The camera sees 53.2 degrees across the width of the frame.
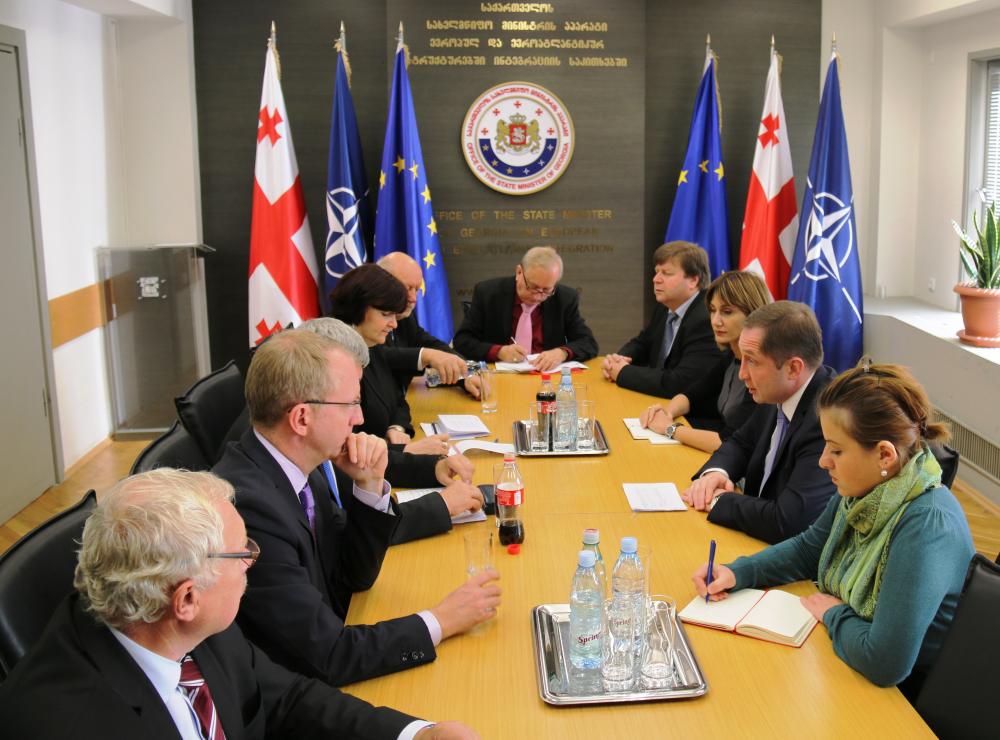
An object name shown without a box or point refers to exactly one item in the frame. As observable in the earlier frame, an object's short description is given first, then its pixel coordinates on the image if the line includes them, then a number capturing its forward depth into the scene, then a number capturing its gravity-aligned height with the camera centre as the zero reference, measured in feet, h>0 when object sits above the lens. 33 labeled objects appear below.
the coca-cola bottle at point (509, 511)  9.00 -2.79
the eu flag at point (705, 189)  20.76 +0.16
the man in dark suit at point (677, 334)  14.62 -2.07
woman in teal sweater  6.59 -2.38
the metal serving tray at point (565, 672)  6.47 -3.17
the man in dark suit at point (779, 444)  9.04 -2.39
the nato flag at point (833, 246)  20.04 -1.02
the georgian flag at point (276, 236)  20.38 -0.64
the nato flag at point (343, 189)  20.34 +0.28
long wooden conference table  6.23 -3.19
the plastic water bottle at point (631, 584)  6.95 -2.70
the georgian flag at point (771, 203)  20.67 -0.16
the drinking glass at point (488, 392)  13.84 -2.66
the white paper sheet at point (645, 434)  12.36 -2.94
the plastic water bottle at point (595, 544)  7.09 -2.45
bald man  14.62 -2.25
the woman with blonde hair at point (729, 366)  12.16 -2.22
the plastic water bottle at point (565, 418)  12.14 -2.67
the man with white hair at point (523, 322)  17.20 -2.14
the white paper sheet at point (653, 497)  9.93 -3.02
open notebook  7.22 -3.09
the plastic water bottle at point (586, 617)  6.81 -2.89
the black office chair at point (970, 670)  6.36 -3.07
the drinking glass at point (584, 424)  12.23 -2.79
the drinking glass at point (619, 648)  6.71 -3.05
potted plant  16.84 -1.72
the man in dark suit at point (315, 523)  6.94 -2.53
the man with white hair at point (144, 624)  4.67 -2.08
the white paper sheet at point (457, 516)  9.62 -2.98
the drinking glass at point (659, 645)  6.70 -3.11
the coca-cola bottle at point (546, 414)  11.85 -2.55
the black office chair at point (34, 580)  5.78 -2.27
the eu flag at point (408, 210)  20.21 -0.17
